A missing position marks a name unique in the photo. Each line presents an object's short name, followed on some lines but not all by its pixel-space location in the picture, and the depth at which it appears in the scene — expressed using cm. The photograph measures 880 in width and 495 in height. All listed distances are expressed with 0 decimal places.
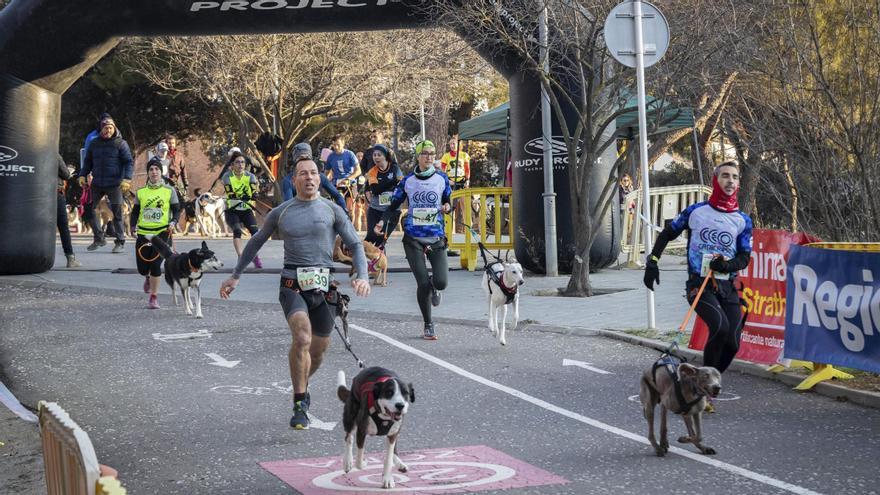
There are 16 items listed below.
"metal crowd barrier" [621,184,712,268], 2148
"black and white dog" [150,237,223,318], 1419
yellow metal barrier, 1997
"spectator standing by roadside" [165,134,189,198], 2378
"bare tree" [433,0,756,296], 1491
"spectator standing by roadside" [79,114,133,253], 1989
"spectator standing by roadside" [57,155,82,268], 1912
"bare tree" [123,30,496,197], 3322
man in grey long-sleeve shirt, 813
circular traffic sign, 1273
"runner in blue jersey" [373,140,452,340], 1233
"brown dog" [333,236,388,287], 1727
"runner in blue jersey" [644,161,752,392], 862
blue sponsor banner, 908
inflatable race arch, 1722
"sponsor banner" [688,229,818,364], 1038
